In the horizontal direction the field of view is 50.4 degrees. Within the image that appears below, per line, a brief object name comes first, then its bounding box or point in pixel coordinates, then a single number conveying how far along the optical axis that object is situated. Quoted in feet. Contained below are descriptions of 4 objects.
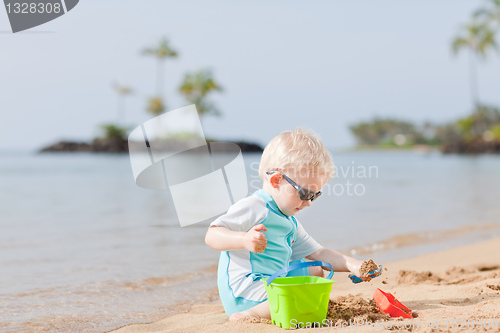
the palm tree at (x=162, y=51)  167.73
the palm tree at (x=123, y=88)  179.22
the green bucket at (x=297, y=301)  7.20
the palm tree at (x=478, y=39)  143.02
